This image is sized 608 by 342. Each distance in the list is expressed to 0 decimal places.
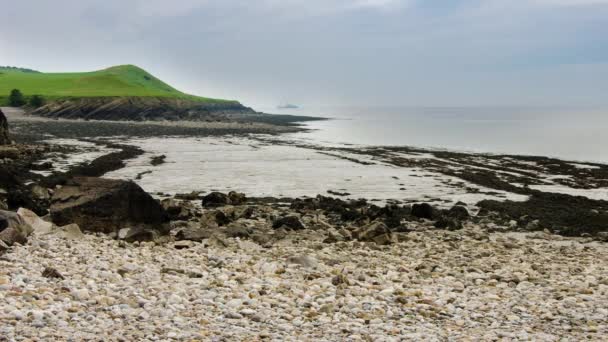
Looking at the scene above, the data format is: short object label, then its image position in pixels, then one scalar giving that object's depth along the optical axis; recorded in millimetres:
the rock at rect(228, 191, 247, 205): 29173
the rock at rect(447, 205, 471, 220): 26322
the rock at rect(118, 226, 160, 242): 17516
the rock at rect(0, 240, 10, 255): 13375
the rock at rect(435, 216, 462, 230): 23314
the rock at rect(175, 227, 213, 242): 18328
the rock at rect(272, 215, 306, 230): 22062
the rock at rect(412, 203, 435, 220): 25688
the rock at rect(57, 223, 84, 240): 16864
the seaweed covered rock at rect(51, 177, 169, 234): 18719
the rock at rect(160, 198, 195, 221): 23719
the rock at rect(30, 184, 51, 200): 26028
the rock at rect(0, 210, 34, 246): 14477
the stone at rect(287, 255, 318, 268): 15133
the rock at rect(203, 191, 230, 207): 28516
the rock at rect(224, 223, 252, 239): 19469
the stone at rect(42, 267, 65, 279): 11992
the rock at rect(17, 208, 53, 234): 16925
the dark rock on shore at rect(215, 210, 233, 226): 22250
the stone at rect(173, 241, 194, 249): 17094
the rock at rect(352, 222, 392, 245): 19378
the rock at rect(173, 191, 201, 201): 30853
